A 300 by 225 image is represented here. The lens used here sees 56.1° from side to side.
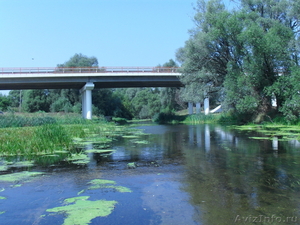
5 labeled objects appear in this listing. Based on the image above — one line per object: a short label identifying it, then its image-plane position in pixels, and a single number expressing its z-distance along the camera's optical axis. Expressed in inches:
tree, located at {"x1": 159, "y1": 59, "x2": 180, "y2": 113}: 2348.7
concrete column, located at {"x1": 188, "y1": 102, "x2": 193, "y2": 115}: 2194.9
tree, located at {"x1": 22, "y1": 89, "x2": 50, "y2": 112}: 2588.6
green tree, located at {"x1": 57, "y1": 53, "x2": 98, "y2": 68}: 2519.6
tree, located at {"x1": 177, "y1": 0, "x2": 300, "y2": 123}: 1026.7
